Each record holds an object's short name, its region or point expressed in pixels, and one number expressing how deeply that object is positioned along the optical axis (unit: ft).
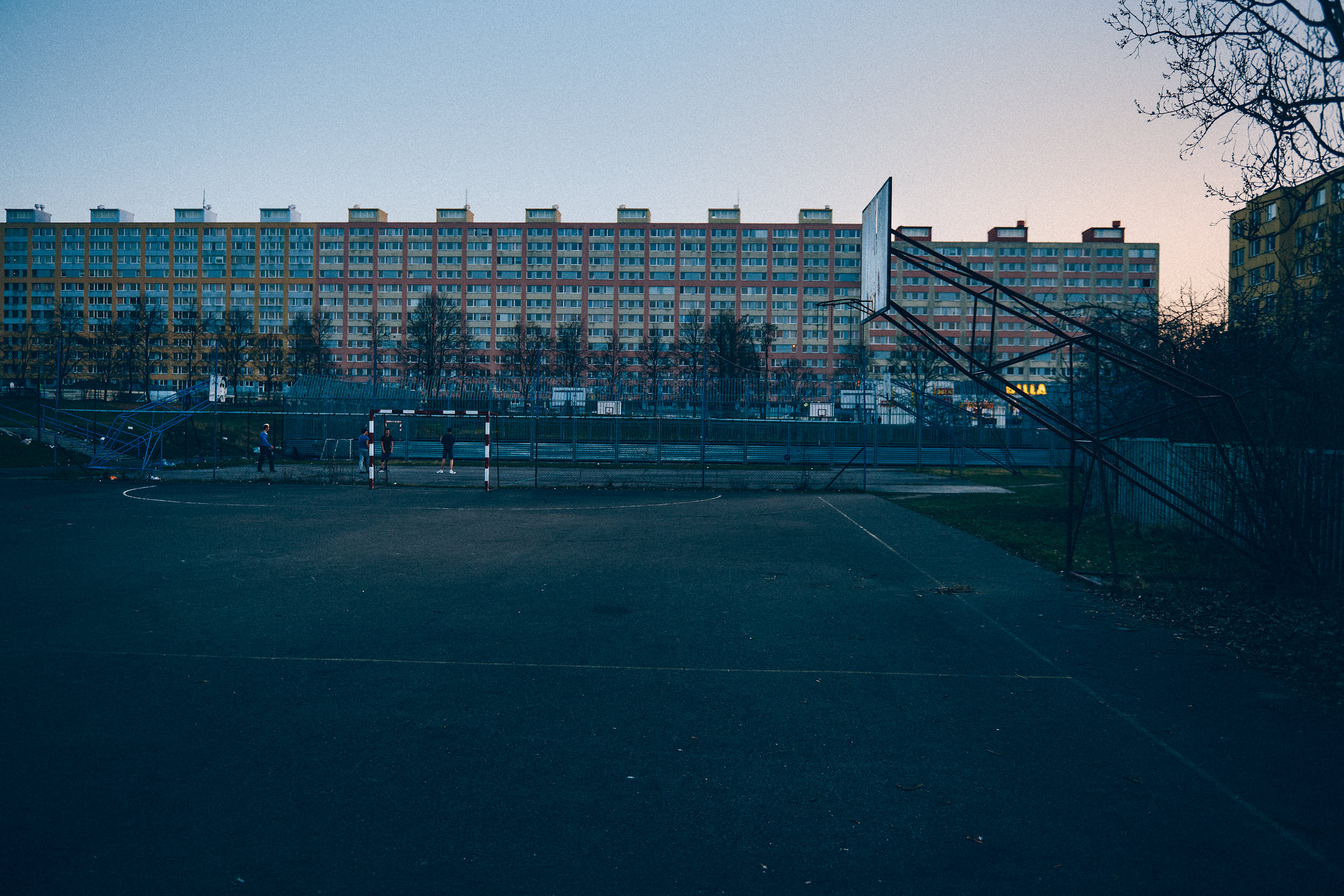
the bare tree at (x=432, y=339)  300.81
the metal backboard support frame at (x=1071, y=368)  30.07
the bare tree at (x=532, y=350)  246.27
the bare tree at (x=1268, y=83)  31.73
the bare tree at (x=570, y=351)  276.00
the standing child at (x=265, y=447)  86.94
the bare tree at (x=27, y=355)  274.77
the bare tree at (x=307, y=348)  300.40
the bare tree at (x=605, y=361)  298.56
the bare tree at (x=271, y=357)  305.94
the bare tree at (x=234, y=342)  281.95
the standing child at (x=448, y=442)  99.30
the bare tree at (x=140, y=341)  256.73
